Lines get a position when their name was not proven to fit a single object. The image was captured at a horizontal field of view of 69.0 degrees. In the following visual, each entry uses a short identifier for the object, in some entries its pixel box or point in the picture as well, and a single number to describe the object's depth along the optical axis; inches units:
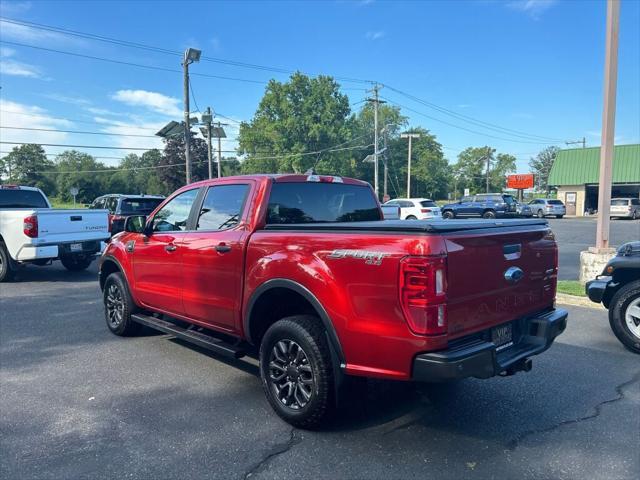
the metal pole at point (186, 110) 902.4
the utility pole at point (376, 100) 1635.0
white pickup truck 359.9
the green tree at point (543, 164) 4749.0
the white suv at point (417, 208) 1172.5
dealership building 1688.0
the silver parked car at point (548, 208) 1498.6
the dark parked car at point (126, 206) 571.2
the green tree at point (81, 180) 3245.6
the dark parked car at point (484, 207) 1285.7
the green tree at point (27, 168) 3418.3
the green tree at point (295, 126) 2397.9
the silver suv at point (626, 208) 1419.8
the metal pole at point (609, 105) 313.0
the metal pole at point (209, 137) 956.0
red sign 2276.9
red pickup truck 109.7
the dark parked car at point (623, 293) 198.4
